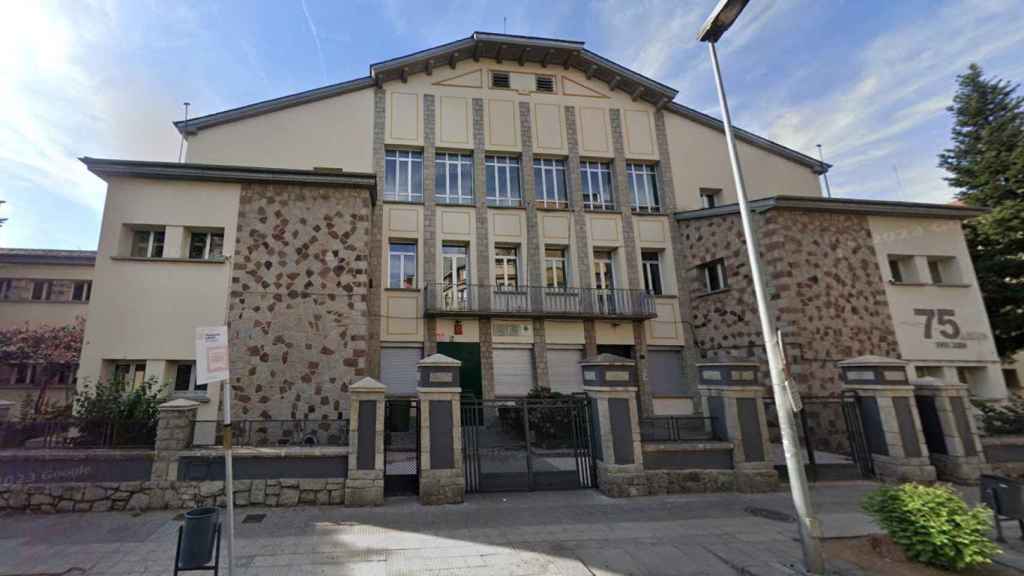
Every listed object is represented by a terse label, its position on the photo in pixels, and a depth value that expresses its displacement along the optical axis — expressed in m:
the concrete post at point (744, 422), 8.45
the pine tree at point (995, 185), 17.44
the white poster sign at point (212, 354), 4.89
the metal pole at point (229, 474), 4.43
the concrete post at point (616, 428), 8.07
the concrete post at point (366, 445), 7.45
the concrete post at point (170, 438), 7.30
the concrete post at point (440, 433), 7.58
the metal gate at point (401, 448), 8.08
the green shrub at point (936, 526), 4.96
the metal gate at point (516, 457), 8.32
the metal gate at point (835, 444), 9.28
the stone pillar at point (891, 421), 8.88
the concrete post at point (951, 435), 8.95
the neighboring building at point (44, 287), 18.53
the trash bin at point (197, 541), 4.55
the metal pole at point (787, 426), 4.99
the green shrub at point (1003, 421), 10.33
